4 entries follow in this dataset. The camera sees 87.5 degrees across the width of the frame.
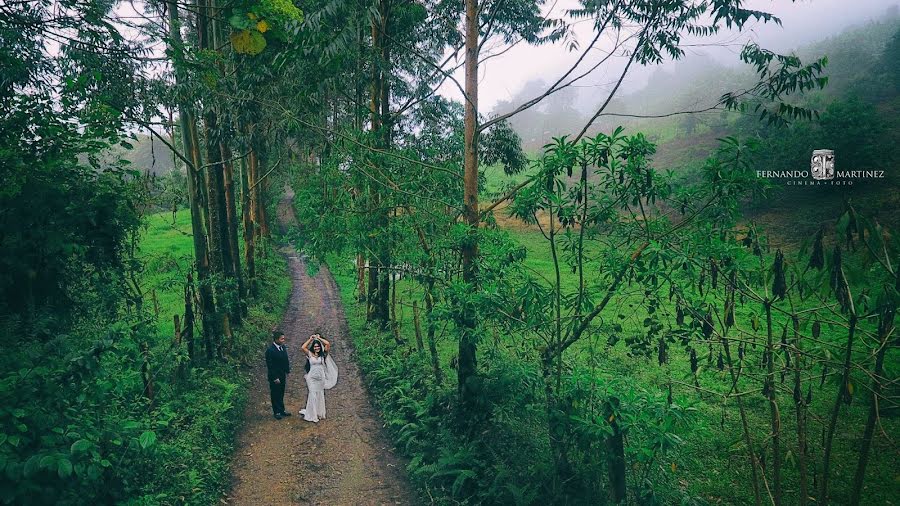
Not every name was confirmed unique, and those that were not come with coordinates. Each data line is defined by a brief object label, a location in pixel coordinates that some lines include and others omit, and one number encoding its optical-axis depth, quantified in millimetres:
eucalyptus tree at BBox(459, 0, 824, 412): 5910
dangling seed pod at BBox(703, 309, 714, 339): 4559
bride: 8766
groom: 8586
